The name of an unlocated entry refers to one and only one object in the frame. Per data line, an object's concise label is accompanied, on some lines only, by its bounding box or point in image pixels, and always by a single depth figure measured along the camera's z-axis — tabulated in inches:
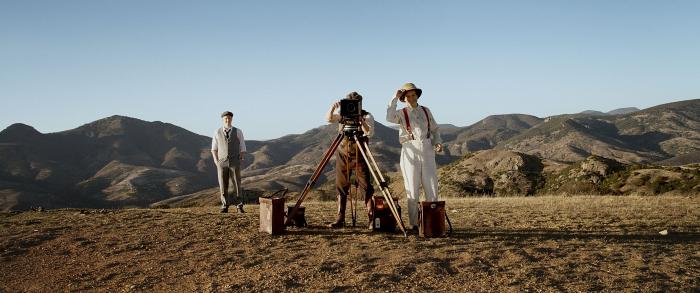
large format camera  313.3
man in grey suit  429.7
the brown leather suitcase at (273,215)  312.3
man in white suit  311.4
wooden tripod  304.0
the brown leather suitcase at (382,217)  319.3
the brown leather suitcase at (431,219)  294.8
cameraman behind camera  321.4
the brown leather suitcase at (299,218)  346.6
